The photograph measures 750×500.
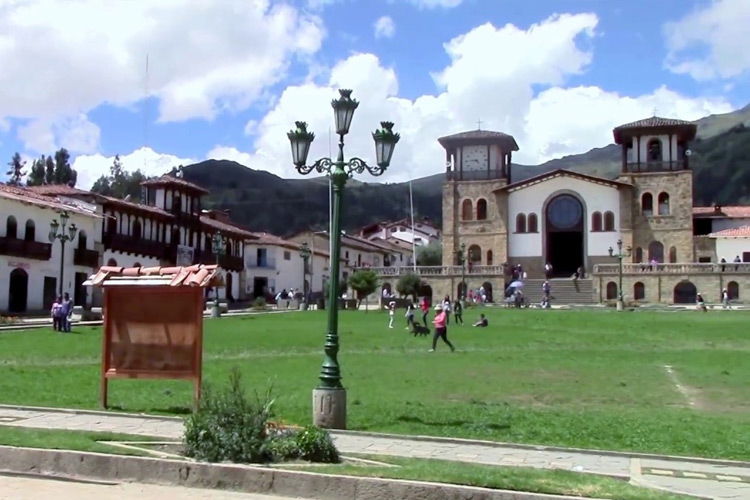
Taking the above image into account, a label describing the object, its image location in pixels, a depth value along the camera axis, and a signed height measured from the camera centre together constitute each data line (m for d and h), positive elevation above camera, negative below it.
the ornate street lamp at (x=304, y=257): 51.22 +3.26
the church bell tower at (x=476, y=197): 73.81 +9.82
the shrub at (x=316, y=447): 8.30 -1.32
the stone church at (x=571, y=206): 69.62 +8.80
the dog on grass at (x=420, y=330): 29.73 -0.66
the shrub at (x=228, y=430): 8.13 -1.16
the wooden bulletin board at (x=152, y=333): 12.00 -0.36
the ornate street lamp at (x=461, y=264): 62.08 +3.49
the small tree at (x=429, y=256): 92.56 +5.87
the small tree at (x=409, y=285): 58.69 +1.72
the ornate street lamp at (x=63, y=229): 36.15 +3.39
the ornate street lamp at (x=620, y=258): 49.47 +3.59
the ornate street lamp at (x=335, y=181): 11.03 +1.77
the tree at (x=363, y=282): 54.53 +1.77
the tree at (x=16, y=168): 95.81 +15.42
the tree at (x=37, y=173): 89.81 +13.92
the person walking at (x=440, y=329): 23.53 -0.49
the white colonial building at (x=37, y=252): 46.41 +3.15
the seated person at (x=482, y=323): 34.75 -0.47
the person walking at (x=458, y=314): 37.87 -0.13
